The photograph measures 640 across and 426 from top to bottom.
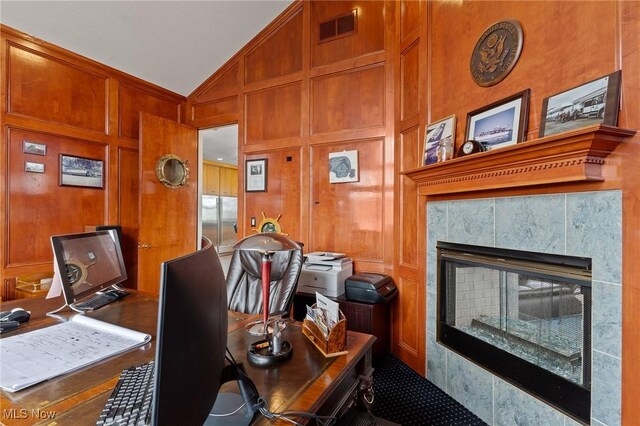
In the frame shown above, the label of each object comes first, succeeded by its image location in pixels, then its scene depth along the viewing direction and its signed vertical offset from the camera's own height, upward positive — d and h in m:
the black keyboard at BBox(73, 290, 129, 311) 1.65 -0.50
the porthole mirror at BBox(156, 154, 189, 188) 3.74 +0.51
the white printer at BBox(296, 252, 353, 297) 2.76 -0.55
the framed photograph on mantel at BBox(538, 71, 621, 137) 1.32 +0.49
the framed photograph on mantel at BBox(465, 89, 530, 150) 1.69 +0.53
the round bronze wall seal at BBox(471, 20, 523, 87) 1.77 +0.96
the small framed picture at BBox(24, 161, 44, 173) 2.89 +0.41
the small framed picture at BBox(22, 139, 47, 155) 2.89 +0.60
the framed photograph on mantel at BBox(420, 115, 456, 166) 2.14 +0.55
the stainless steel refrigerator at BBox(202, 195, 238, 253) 6.72 -0.18
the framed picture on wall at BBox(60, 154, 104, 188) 3.16 +0.42
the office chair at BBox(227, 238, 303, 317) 2.07 -0.47
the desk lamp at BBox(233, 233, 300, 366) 1.08 -0.42
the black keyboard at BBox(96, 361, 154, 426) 0.73 -0.48
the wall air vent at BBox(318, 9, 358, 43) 3.22 +1.96
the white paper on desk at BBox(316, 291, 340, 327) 1.21 -0.38
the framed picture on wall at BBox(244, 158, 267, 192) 3.71 +0.44
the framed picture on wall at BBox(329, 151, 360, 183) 3.16 +0.47
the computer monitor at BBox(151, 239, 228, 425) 0.51 -0.24
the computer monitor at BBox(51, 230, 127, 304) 1.44 -0.26
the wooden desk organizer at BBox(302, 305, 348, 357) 1.15 -0.48
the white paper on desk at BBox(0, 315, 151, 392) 0.96 -0.50
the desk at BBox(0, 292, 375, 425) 0.81 -0.52
